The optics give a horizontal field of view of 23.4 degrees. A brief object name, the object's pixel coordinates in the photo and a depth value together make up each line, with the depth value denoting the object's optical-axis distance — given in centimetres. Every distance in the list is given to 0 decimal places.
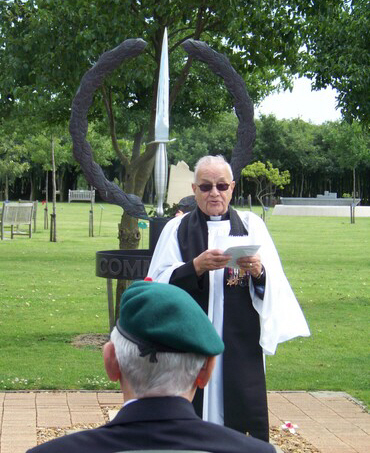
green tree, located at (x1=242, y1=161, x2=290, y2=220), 4994
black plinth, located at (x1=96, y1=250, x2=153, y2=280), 726
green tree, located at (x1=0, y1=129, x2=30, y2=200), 6306
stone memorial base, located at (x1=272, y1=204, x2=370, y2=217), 5456
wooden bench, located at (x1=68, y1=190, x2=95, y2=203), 7299
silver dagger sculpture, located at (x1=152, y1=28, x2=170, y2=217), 668
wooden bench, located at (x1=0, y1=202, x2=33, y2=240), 2484
